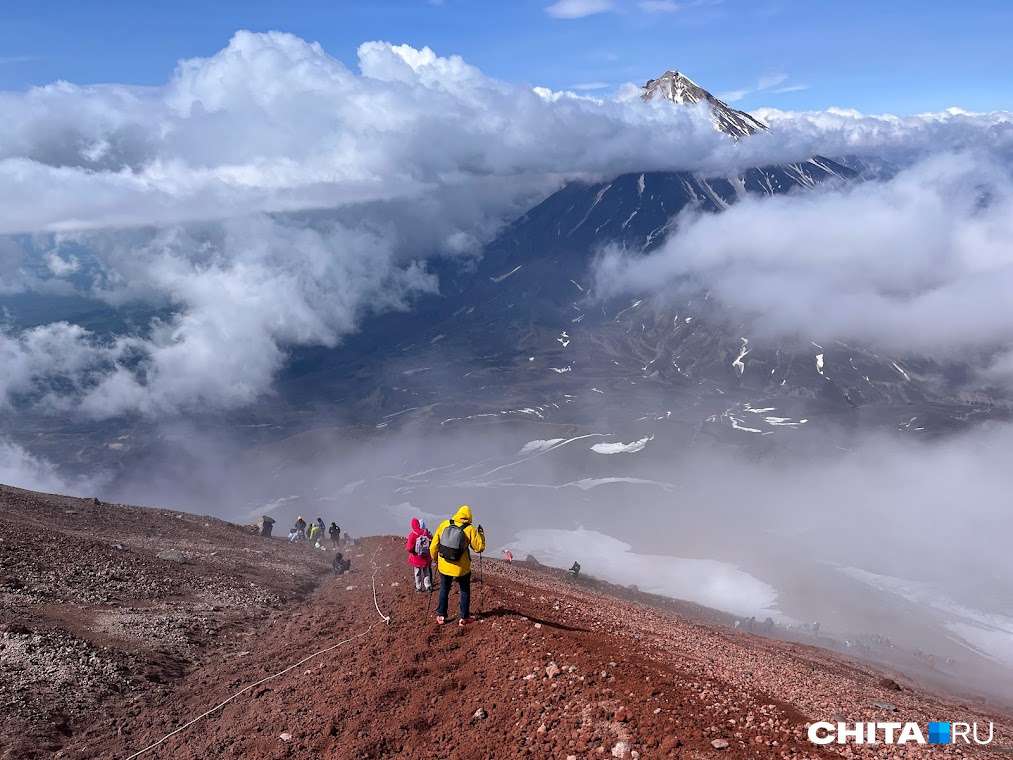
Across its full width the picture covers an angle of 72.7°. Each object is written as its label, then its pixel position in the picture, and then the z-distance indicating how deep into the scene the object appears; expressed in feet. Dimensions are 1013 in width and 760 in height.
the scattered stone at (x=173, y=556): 80.43
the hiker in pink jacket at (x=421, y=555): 61.67
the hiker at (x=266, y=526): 132.34
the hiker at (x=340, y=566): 93.76
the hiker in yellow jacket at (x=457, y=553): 49.37
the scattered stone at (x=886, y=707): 41.52
